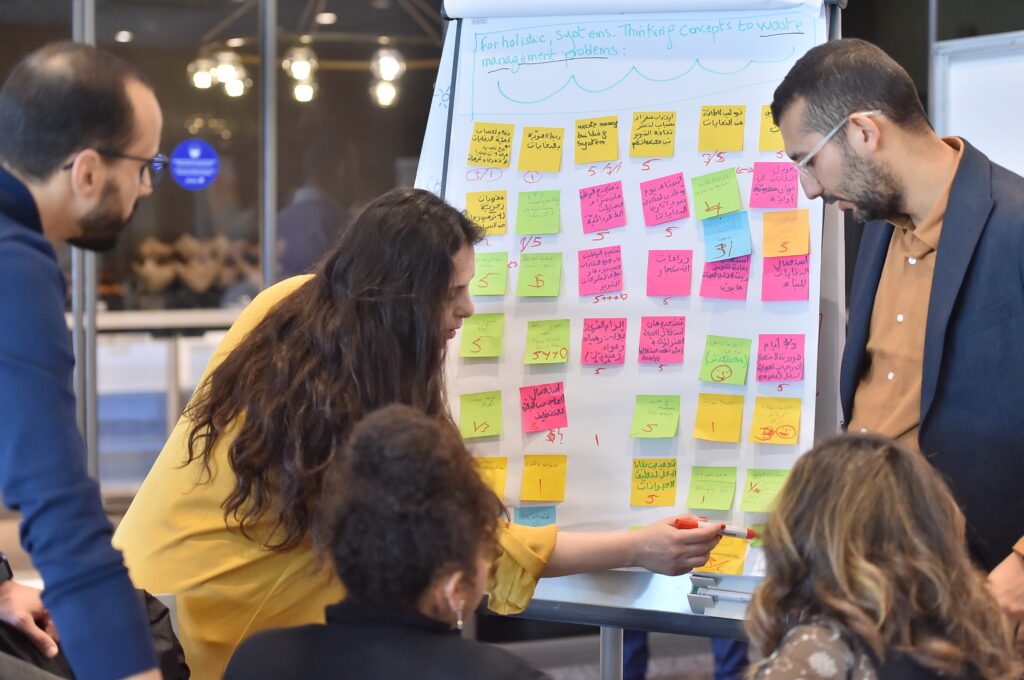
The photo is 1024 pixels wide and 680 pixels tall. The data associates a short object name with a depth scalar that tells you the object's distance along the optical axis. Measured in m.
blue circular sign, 4.75
